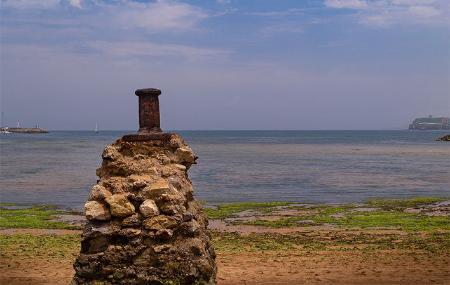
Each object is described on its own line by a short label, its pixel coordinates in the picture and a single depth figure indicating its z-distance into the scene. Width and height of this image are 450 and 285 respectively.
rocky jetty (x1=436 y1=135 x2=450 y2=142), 171.32
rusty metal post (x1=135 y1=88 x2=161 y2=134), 11.37
